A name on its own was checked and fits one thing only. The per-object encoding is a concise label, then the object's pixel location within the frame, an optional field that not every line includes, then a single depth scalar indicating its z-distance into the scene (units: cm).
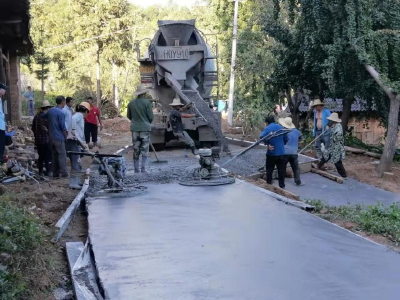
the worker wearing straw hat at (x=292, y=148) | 1075
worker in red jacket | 1500
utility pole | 2353
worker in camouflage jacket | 1202
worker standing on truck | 1339
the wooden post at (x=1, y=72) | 1531
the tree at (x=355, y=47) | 1331
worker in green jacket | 1012
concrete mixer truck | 1398
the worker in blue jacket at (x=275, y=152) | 1053
